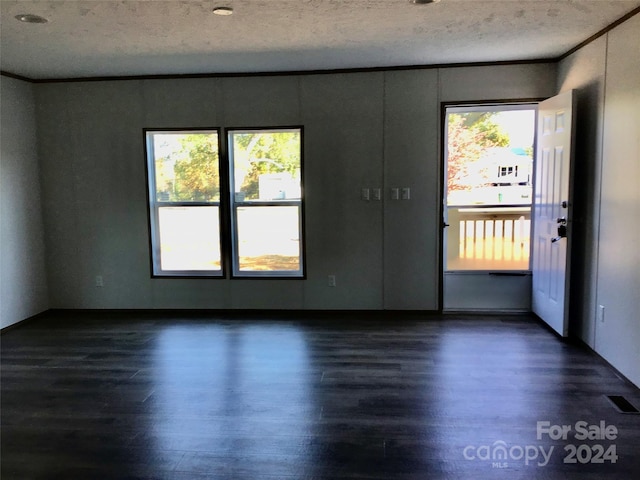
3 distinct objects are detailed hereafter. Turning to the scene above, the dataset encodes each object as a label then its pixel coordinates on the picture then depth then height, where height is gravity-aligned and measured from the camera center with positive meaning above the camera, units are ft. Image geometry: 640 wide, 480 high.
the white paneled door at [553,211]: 12.94 -0.66
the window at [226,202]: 16.49 -0.33
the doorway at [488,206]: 15.78 -0.55
